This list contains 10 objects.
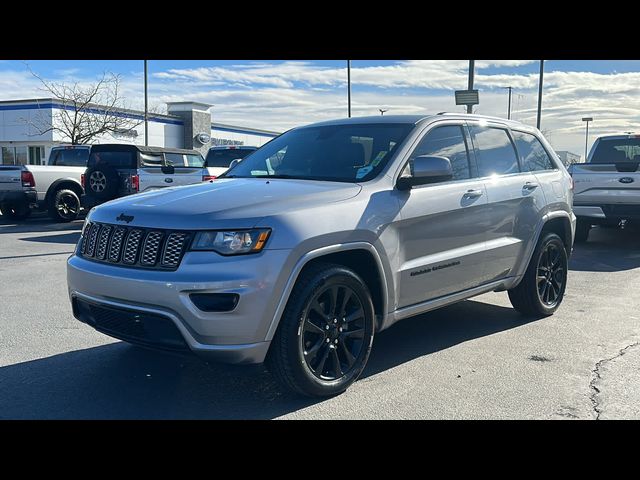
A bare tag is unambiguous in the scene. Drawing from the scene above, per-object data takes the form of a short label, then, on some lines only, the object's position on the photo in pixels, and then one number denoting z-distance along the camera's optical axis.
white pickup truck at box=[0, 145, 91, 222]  14.62
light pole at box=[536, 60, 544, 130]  29.60
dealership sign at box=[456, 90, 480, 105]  14.23
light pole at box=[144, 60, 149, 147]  31.20
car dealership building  34.72
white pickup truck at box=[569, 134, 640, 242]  10.19
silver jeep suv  3.63
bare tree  33.22
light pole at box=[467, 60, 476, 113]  15.13
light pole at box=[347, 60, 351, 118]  32.53
